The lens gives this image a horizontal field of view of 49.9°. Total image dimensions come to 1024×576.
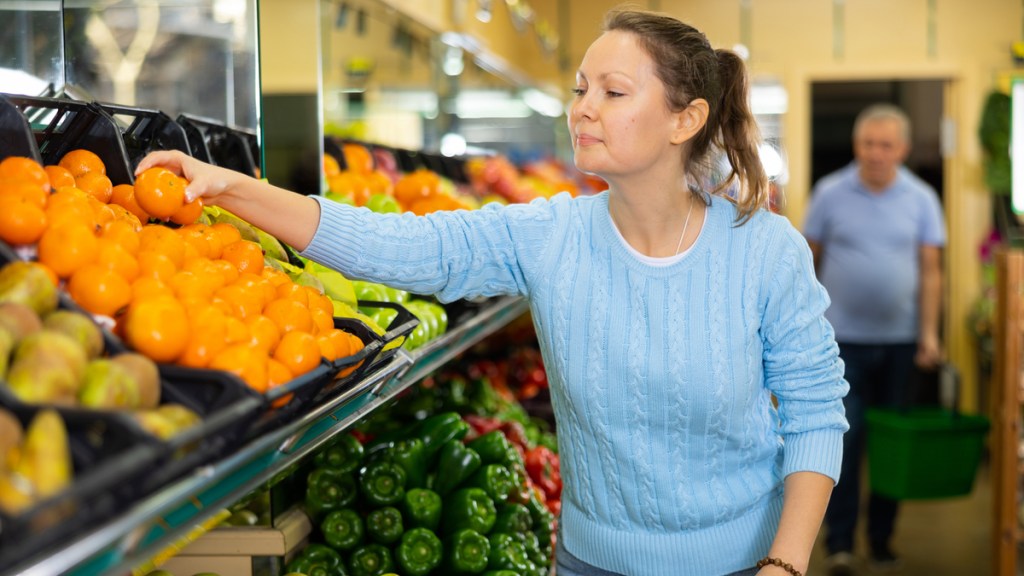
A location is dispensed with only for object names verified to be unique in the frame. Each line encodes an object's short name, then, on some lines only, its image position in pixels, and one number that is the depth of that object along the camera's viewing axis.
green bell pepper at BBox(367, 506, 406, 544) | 2.35
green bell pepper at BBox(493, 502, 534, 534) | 2.51
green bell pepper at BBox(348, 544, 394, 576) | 2.29
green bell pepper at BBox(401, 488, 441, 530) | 2.40
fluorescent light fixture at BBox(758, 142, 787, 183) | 6.62
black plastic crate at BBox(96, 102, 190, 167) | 1.79
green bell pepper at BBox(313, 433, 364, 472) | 2.39
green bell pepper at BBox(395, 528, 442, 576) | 2.31
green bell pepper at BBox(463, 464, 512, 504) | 2.55
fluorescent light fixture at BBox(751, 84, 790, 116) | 8.05
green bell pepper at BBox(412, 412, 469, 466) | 2.63
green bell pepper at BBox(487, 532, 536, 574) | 2.37
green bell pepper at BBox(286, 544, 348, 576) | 2.18
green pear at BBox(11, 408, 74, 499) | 0.87
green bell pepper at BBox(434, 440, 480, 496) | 2.56
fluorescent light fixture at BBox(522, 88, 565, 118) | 6.00
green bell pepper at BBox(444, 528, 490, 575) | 2.35
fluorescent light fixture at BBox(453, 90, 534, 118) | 5.30
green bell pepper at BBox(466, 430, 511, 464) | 2.71
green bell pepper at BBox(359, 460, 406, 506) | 2.39
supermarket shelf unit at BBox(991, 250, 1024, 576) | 4.14
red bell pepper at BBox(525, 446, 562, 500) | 3.05
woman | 1.79
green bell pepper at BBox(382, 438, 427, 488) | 2.48
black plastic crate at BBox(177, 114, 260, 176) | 2.13
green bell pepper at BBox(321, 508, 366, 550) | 2.24
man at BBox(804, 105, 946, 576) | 5.09
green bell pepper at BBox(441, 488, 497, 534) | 2.43
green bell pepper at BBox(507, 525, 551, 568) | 2.51
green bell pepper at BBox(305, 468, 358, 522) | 2.28
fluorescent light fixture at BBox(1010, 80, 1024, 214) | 7.63
